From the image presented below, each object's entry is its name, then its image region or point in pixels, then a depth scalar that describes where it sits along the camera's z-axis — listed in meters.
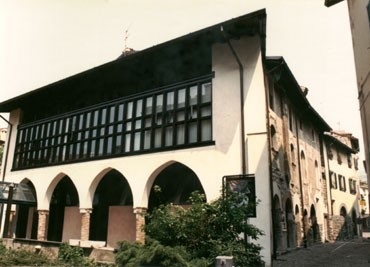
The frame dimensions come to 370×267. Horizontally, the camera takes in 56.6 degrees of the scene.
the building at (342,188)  21.89
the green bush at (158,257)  6.88
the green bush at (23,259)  10.87
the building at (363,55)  8.83
